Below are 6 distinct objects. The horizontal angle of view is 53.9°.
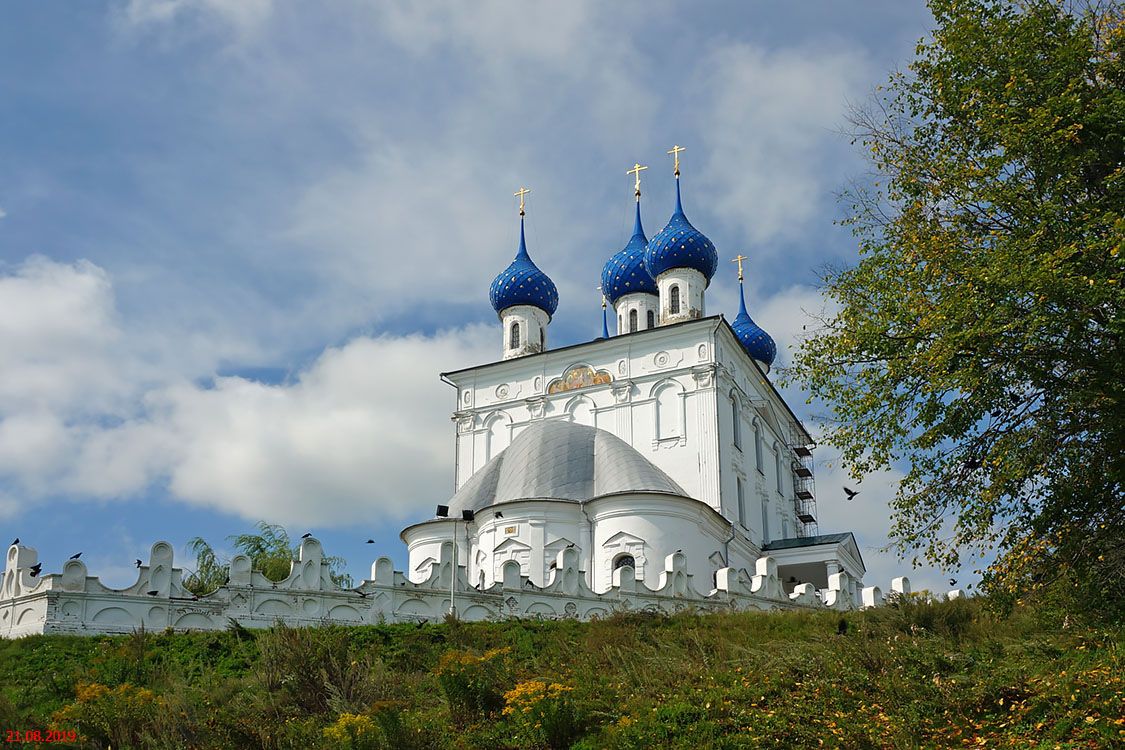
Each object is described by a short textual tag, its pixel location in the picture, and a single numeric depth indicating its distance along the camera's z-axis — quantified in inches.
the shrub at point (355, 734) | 375.2
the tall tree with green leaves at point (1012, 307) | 447.8
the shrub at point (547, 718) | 392.8
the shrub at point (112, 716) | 408.5
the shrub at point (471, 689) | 433.1
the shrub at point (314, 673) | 452.1
